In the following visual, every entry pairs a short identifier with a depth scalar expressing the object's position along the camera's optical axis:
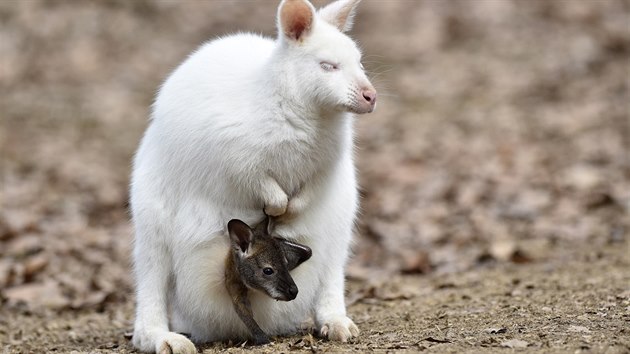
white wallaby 7.93
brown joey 8.07
